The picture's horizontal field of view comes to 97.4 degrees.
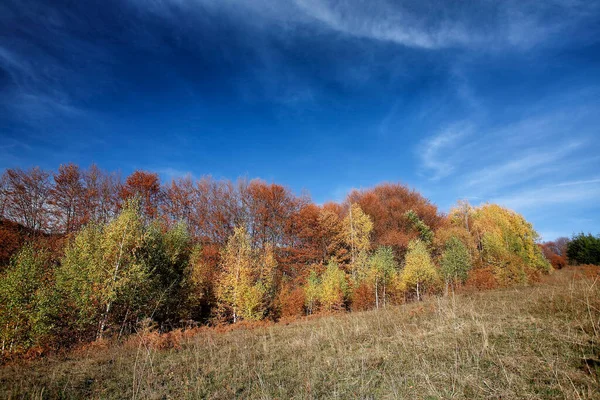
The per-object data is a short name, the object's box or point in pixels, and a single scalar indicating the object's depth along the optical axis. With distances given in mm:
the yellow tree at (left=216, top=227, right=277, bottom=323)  22469
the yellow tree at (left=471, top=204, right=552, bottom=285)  25828
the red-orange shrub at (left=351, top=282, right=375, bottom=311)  24839
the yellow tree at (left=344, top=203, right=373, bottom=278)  33812
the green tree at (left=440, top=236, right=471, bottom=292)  25344
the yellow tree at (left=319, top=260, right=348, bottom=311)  25469
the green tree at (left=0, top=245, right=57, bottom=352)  12961
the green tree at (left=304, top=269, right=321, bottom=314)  26519
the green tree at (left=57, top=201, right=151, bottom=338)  15047
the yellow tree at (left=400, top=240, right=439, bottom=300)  24797
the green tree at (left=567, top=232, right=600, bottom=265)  43250
